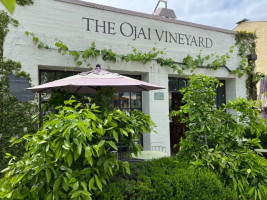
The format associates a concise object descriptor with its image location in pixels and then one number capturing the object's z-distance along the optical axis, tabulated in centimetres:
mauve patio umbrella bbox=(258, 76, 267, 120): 755
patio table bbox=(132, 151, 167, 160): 489
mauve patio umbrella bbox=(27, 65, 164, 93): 323
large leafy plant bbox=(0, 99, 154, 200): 239
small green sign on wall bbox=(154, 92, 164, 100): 697
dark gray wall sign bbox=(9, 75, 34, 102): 529
